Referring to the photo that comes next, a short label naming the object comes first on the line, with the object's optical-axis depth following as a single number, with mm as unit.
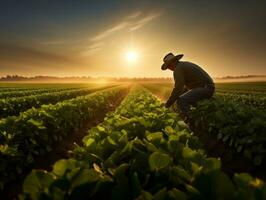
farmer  4493
